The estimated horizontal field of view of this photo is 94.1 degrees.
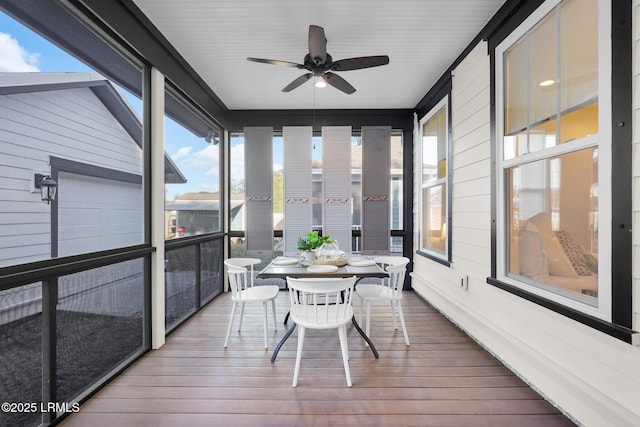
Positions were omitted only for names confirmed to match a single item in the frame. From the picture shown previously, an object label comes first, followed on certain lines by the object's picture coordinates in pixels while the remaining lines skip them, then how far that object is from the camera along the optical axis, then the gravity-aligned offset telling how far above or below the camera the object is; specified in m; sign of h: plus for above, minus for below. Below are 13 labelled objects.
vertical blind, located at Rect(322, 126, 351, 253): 4.75 +0.44
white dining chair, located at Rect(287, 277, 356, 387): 2.21 -0.77
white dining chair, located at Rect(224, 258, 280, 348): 2.86 -0.80
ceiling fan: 2.38 +1.33
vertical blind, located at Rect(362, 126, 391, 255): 4.79 +0.15
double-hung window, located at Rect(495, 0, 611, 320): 1.65 +0.39
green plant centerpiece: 2.99 -0.30
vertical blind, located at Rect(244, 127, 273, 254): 4.83 +0.42
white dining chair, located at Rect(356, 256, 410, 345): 2.89 -0.80
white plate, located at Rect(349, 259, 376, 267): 2.92 -0.48
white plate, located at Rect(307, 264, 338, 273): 2.67 -0.50
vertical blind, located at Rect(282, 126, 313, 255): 4.78 +0.52
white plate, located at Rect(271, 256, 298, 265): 2.99 -0.48
